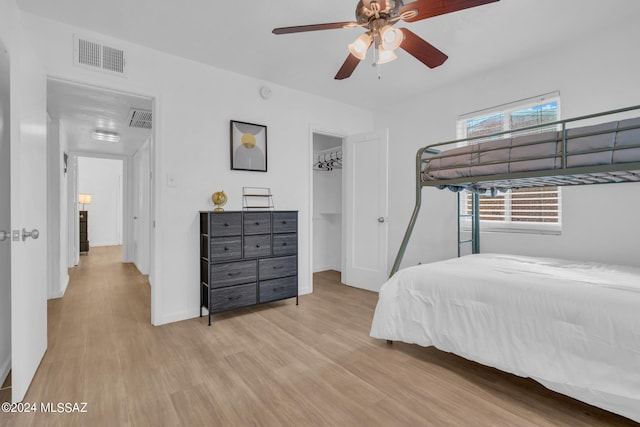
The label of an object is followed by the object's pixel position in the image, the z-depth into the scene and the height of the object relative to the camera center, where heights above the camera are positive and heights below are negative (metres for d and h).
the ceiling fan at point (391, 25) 1.64 +1.09
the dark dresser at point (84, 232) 7.19 -0.45
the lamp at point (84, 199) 7.72 +0.36
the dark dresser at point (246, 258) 2.86 -0.44
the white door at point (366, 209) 3.95 +0.05
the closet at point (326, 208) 5.20 +0.08
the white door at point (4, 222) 1.92 -0.05
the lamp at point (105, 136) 4.64 +1.20
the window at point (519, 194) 2.93 +0.18
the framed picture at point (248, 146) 3.28 +0.72
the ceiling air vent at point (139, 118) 3.64 +1.18
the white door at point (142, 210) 4.71 +0.05
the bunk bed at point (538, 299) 1.43 -0.48
